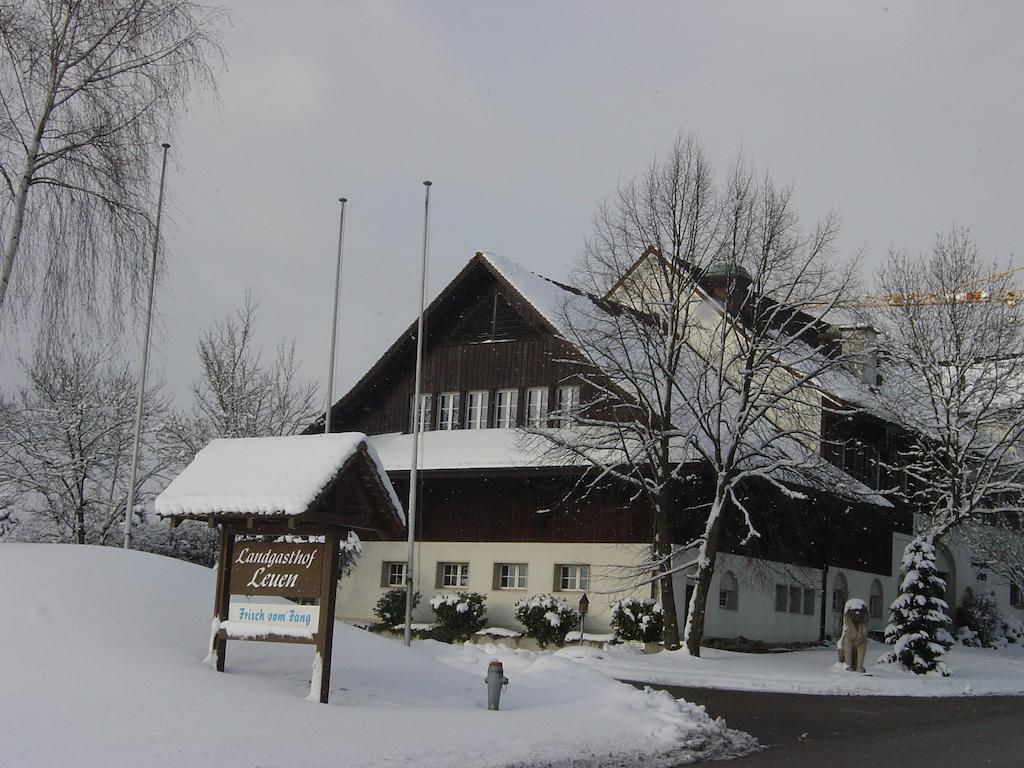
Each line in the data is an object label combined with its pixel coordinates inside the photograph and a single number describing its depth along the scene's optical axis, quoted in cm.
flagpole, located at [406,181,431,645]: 2772
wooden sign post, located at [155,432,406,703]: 1314
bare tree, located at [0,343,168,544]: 4027
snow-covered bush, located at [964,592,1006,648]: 4150
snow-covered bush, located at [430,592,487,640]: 3117
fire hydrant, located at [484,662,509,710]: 1395
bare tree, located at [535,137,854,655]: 2786
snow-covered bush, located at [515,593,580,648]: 2970
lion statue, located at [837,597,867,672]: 2720
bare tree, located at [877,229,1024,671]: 3316
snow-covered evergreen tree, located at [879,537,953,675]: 2854
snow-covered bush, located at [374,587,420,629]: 3262
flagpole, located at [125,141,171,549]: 2842
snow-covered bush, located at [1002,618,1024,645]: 4281
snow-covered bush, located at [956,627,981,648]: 4050
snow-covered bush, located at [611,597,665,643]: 2889
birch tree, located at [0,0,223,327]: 1576
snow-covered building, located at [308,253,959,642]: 3111
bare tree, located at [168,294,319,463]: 4166
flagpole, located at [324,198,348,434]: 3206
